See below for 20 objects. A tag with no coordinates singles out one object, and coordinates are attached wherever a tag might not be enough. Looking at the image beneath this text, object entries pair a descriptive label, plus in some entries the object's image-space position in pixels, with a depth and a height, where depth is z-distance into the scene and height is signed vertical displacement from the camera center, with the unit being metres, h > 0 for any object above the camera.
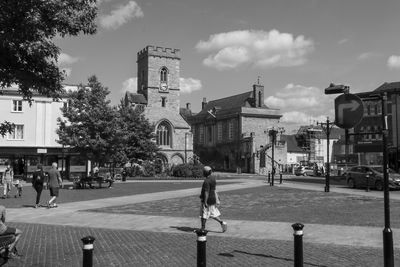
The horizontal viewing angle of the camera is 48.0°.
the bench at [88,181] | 30.80 -1.34
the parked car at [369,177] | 27.89 -0.90
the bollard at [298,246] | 6.81 -1.27
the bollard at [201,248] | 6.16 -1.18
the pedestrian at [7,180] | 22.75 -0.97
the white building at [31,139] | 42.22 +2.14
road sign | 7.41 +0.88
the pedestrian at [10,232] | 8.34 -1.34
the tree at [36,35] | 6.71 +1.98
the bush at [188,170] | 48.31 -0.85
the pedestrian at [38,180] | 18.92 -0.79
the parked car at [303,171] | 66.44 -1.20
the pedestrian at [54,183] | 18.08 -0.88
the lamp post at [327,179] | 26.12 -0.95
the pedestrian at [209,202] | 11.73 -1.04
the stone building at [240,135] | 78.75 +5.54
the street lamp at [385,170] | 7.12 -0.12
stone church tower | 73.19 +10.54
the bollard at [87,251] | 5.51 -1.10
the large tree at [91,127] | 34.47 +2.69
